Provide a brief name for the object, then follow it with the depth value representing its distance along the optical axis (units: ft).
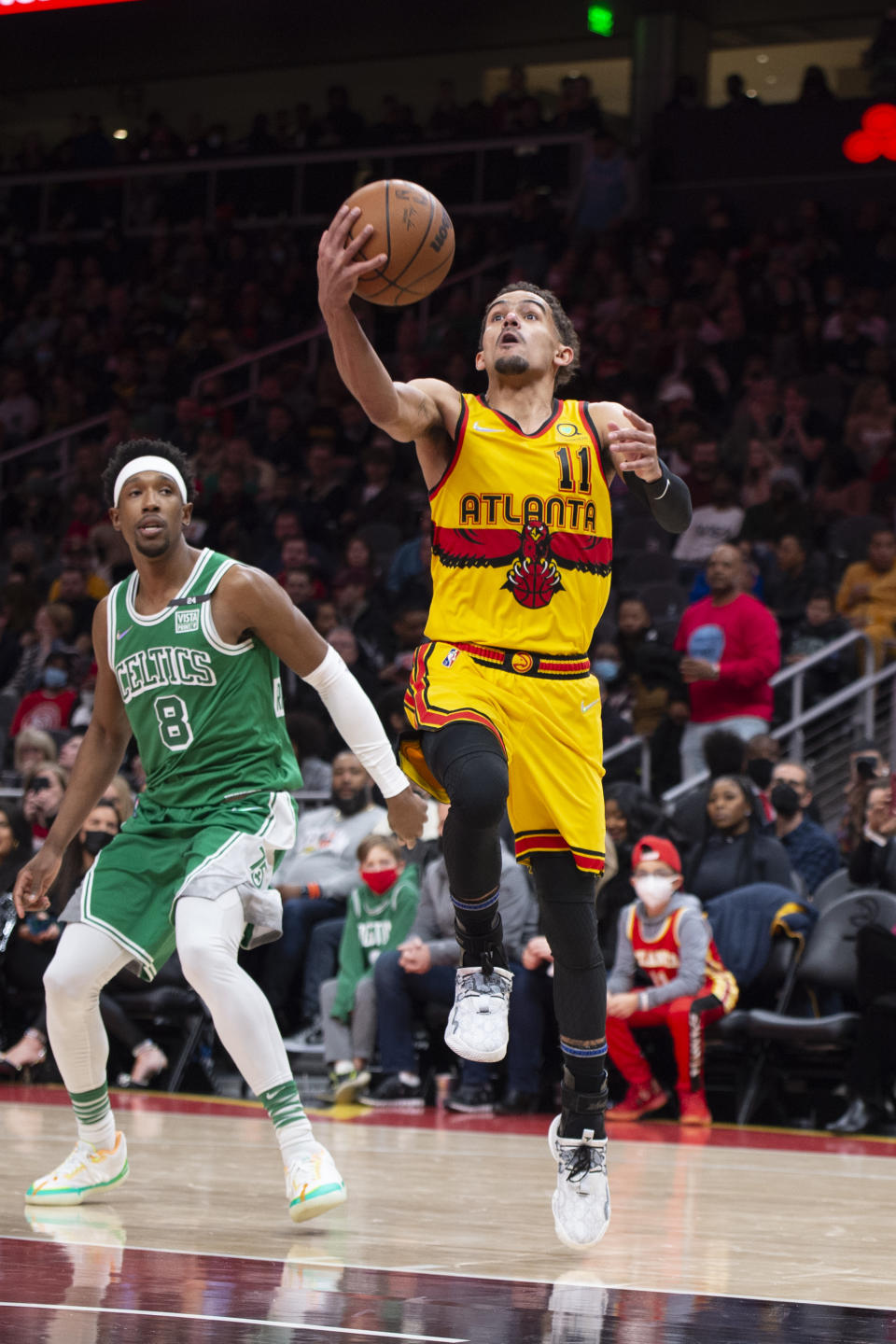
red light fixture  50.44
